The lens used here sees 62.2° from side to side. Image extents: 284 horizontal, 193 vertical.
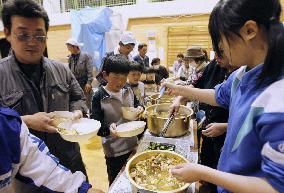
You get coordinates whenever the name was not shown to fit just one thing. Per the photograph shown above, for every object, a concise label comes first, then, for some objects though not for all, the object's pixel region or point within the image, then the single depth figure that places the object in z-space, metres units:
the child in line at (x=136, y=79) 2.70
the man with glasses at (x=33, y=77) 1.32
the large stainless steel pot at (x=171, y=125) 1.68
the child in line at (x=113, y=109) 1.79
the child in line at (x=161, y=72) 4.71
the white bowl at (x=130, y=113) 1.72
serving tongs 1.61
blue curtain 6.37
